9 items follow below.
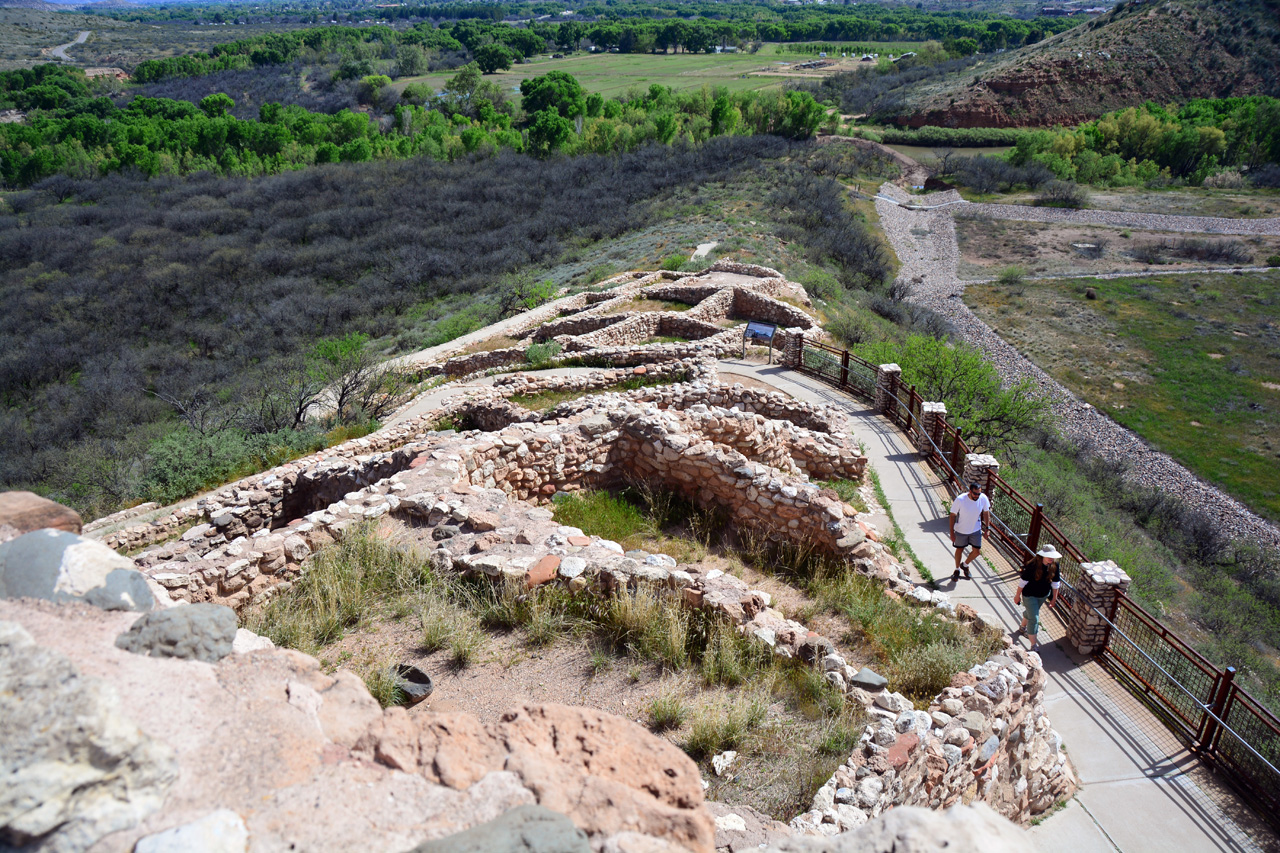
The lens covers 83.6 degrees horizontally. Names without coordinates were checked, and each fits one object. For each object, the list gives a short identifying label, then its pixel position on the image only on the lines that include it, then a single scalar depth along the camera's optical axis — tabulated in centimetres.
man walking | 957
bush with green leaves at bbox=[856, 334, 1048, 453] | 1805
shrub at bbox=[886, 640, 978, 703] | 683
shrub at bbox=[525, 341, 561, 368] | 2075
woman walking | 839
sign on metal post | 1973
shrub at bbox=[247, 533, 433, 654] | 718
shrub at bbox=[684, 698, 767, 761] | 589
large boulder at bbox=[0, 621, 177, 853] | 266
